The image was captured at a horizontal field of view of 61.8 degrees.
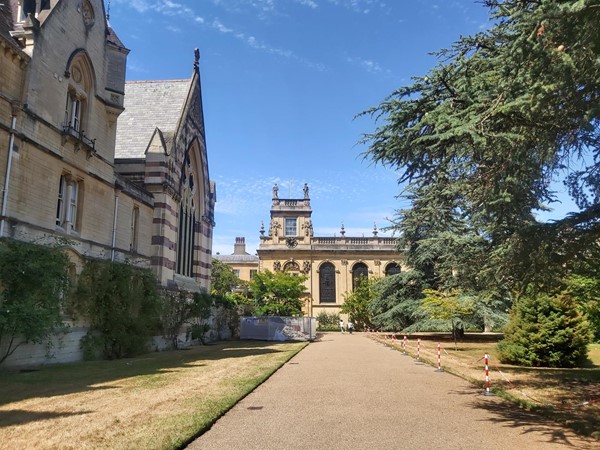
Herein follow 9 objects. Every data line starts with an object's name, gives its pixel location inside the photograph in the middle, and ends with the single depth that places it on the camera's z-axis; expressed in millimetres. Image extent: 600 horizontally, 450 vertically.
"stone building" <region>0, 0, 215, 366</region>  16172
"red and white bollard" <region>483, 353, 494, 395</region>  11553
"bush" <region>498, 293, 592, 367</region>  17812
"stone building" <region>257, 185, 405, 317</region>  67562
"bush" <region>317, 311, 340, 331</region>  63016
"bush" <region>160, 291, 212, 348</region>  25812
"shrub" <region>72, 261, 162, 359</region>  18828
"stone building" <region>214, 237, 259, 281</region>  92062
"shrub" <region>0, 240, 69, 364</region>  13688
